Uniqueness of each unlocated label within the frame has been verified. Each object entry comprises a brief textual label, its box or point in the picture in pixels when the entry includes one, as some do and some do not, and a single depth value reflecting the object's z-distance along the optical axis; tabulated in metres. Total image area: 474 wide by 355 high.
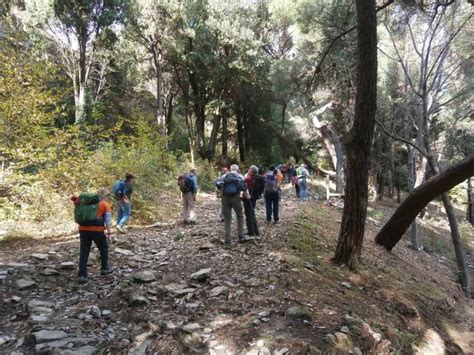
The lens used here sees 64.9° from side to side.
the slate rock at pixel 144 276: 6.46
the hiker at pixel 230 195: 8.21
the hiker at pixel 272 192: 10.53
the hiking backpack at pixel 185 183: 10.73
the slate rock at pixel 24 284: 5.98
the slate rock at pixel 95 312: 5.25
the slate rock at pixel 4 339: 4.55
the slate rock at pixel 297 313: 5.27
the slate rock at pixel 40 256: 7.22
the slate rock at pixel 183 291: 5.98
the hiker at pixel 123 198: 9.64
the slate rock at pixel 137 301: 5.57
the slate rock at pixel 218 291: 5.95
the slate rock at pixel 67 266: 6.91
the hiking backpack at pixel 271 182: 10.48
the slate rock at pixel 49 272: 6.55
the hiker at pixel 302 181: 16.94
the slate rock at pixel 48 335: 4.48
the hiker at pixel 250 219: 8.95
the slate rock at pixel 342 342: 4.84
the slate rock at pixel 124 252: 8.00
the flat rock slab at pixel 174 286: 6.12
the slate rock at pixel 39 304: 5.41
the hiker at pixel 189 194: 10.75
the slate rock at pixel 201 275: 6.50
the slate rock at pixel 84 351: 4.27
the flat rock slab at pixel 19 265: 6.69
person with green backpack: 6.36
